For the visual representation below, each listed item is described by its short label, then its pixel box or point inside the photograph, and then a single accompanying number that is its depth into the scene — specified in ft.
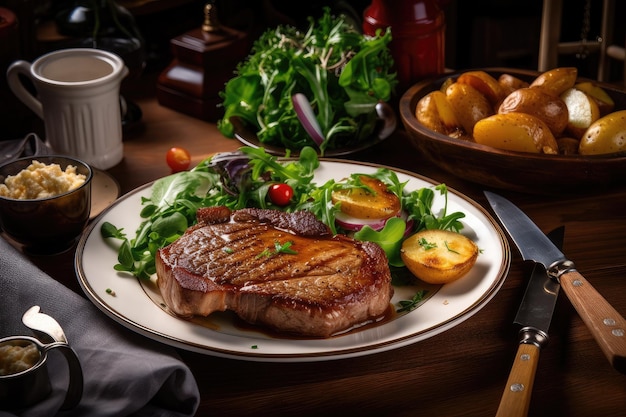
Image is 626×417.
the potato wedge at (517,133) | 3.22
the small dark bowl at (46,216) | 2.99
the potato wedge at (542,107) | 3.30
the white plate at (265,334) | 2.63
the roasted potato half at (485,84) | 3.50
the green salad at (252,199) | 2.98
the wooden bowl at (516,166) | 3.16
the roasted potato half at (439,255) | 2.86
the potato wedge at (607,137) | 3.22
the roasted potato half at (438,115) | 3.42
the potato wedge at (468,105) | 3.40
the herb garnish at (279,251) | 2.83
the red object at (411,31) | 3.74
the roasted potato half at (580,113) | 3.37
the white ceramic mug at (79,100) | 3.44
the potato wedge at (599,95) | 3.48
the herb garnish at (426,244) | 2.92
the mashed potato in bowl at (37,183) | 3.03
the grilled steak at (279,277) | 2.69
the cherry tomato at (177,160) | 3.52
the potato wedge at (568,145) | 3.30
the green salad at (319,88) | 3.61
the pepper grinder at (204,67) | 3.88
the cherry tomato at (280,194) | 3.20
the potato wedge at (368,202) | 3.09
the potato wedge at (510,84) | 3.55
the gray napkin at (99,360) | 2.55
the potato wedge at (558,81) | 3.48
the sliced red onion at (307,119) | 3.55
